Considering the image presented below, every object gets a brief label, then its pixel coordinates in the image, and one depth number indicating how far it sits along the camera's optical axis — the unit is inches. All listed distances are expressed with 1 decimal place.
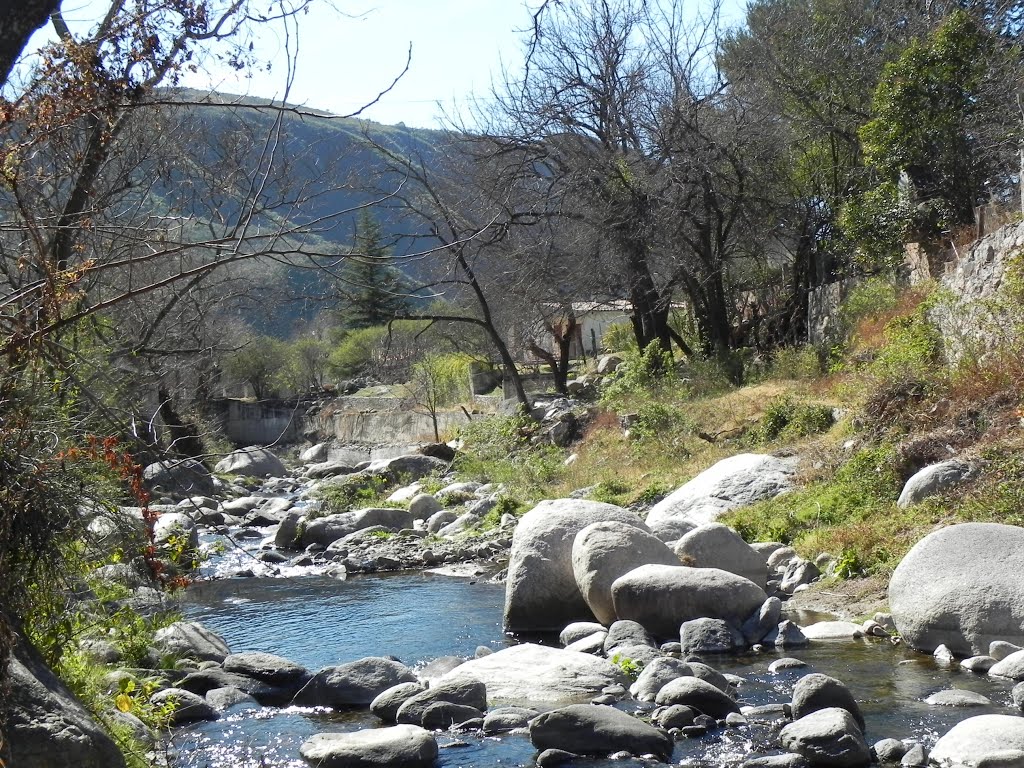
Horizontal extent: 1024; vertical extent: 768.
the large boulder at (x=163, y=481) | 789.2
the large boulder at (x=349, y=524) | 701.3
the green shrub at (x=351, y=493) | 890.4
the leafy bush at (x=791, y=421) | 641.0
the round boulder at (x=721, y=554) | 444.5
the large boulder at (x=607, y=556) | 407.2
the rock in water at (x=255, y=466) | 1177.8
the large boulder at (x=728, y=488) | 555.8
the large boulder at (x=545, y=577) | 422.3
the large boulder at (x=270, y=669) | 341.8
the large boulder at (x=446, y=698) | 296.8
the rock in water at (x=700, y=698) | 285.6
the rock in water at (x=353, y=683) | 322.7
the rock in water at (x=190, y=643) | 359.6
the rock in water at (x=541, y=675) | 316.8
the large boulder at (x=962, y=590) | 319.0
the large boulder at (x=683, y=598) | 378.9
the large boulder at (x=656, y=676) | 305.9
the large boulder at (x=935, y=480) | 433.7
